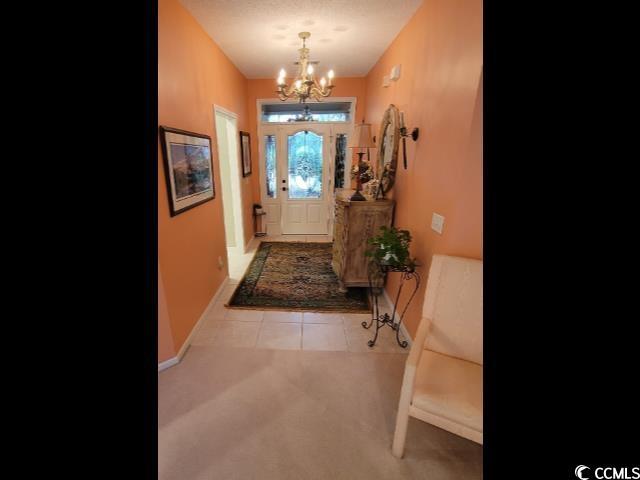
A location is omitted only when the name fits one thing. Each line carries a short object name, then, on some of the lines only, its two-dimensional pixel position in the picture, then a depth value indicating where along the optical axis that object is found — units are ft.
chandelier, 7.77
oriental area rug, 9.00
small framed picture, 12.80
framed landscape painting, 6.07
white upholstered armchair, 3.86
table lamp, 8.08
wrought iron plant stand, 6.56
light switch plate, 5.67
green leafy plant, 6.34
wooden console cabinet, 8.44
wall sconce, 6.76
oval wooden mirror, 7.99
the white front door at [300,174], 14.71
